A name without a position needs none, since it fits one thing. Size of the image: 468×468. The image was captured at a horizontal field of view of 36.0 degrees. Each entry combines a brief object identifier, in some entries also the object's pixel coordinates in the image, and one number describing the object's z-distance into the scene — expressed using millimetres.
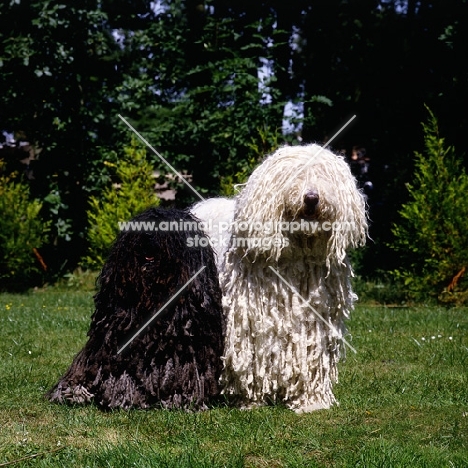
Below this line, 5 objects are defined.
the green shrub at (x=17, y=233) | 11359
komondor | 4242
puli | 4352
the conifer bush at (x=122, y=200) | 11328
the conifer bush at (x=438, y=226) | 9727
